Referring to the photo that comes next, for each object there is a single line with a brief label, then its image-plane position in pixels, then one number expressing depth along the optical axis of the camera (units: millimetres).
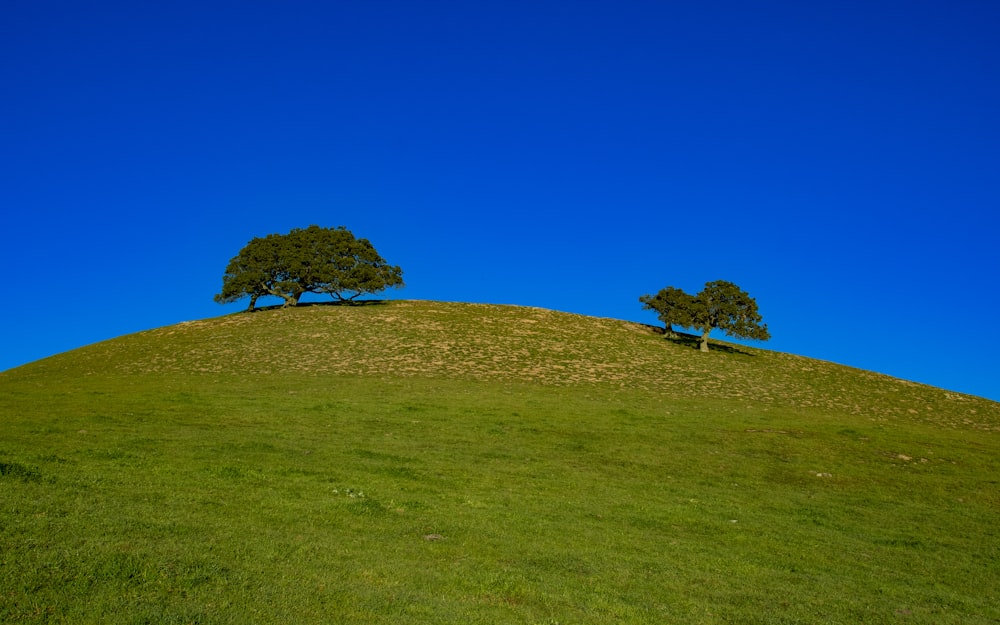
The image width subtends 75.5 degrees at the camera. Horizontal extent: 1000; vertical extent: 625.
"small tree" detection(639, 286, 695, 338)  74812
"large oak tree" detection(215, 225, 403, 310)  83062
